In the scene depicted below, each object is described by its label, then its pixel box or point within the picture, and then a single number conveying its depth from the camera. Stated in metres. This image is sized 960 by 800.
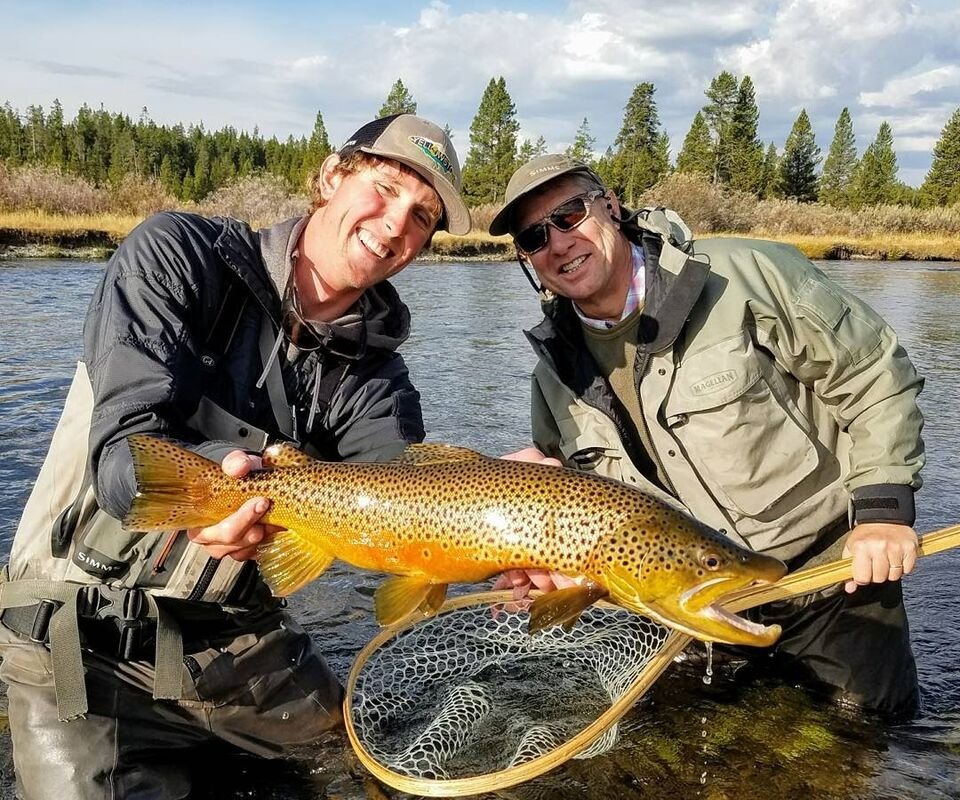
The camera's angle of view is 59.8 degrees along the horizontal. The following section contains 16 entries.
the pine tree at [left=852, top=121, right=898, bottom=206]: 61.36
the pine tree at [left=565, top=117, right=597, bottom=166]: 71.19
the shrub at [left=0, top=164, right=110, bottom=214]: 34.53
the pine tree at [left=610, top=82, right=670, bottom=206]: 63.09
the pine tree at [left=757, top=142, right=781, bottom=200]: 63.81
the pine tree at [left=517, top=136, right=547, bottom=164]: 68.71
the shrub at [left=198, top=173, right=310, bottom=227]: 43.97
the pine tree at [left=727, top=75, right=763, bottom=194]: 61.53
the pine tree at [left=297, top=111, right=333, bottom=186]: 67.00
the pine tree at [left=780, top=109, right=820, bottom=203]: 65.12
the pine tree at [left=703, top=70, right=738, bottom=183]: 62.16
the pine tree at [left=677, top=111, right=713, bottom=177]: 62.84
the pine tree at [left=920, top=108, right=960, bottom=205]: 58.91
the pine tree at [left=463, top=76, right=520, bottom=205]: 62.38
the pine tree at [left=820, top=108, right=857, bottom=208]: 67.69
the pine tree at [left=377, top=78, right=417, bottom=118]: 63.34
